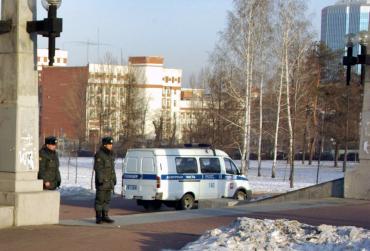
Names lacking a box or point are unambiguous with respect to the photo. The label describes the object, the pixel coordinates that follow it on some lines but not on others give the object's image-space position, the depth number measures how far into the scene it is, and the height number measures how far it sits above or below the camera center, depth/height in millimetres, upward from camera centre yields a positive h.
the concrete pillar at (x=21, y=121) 12836 +358
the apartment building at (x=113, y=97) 51719 +3762
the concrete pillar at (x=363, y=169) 19969 -658
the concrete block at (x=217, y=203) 19891 -1712
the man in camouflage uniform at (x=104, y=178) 13367 -691
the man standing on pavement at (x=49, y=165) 14195 -507
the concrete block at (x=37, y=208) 12609 -1243
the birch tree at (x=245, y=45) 46000 +6724
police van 22984 -1132
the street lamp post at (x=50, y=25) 12742 +2133
